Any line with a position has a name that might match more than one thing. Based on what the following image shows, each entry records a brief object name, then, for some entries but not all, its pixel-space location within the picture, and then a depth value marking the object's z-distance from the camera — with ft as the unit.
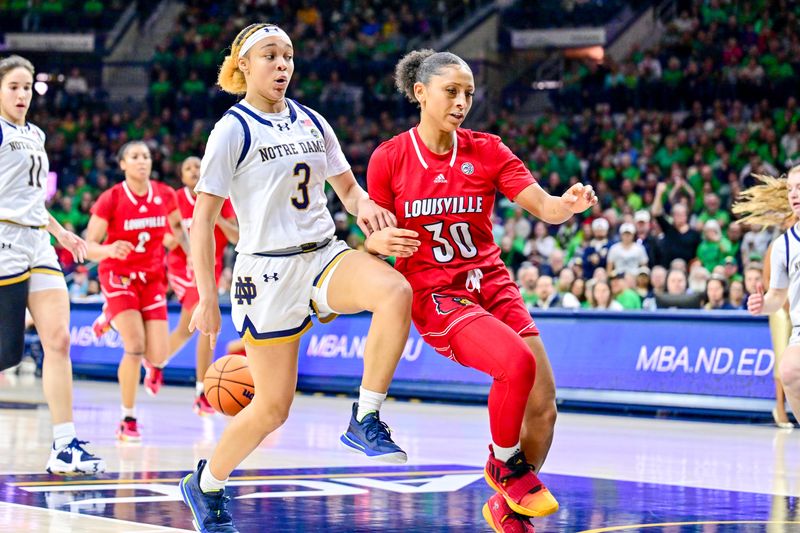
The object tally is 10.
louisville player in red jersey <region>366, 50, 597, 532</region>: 38.09
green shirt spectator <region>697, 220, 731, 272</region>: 105.70
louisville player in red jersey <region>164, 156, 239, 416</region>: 80.64
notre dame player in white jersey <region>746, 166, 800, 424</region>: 47.14
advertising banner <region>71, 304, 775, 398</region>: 83.87
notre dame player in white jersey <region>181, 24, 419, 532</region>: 37.32
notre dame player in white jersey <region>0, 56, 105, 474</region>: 51.13
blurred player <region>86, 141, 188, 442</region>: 69.62
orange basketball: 52.37
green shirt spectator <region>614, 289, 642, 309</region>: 97.19
